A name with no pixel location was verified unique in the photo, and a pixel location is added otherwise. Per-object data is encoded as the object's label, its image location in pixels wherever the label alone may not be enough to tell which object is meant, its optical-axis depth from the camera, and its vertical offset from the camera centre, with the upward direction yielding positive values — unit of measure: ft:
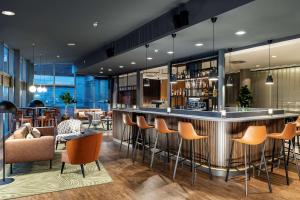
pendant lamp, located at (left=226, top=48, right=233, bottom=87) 22.74 +1.73
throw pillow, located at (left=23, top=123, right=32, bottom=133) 16.81 -2.10
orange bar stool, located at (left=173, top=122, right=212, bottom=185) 13.89 -2.04
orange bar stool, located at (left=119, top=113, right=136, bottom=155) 20.04 -2.82
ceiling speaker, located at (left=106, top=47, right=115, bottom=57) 25.84 +5.24
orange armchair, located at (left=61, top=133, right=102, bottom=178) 13.30 -3.00
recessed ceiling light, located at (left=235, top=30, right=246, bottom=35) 16.40 +4.75
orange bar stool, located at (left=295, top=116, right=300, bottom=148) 18.32 -2.00
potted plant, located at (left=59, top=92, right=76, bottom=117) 35.63 +0.08
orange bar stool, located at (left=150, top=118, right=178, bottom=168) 15.79 -1.87
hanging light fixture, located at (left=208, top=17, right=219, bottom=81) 18.62 +1.90
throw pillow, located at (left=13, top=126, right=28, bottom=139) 15.14 -2.31
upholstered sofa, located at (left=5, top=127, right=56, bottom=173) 14.30 -3.19
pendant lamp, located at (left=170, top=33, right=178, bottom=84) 17.62 +2.83
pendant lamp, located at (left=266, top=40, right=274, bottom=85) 21.12 +1.71
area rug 12.10 -4.72
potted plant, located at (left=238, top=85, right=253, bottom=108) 37.06 +0.30
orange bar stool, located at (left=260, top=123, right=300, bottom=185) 13.48 -1.99
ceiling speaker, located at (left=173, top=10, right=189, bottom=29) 15.05 +5.20
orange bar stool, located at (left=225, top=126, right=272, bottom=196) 12.65 -1.98
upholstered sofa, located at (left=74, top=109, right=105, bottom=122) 33.71 -2.45
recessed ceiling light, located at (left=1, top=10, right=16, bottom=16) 16.15 +6.03
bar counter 14.51 -1.87
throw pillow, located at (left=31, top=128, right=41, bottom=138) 16.01 -2.39
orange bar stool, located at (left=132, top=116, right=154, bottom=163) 17.81 -1.98
